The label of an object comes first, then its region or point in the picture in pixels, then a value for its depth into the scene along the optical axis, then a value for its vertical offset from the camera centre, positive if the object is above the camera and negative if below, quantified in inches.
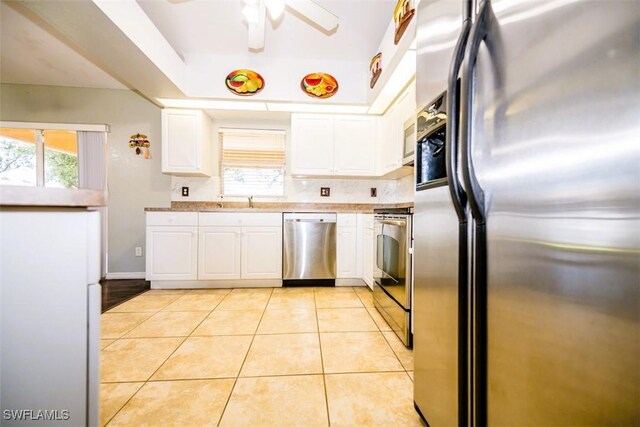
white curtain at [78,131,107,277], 137.9 +26.9
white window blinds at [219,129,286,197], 143.2 +27.9
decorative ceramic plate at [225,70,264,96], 116.3 +58.5
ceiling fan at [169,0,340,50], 66.5 +55.1
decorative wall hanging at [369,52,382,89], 102.2 +59.4
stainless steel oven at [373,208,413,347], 66.5 -17.0
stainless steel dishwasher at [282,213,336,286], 119.4 -16.4
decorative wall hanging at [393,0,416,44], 73.5 +58.6
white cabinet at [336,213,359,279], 122.6 -17.3
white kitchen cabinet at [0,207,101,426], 22.6 -9.5
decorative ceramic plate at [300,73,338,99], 119.1 +59.0
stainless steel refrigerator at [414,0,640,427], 15.6 -0.1
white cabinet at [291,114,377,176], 131.1 +34.5
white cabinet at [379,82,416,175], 95.8 +36.1
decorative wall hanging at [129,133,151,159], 140.2 +37.3
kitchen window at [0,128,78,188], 140.5 +30.1
